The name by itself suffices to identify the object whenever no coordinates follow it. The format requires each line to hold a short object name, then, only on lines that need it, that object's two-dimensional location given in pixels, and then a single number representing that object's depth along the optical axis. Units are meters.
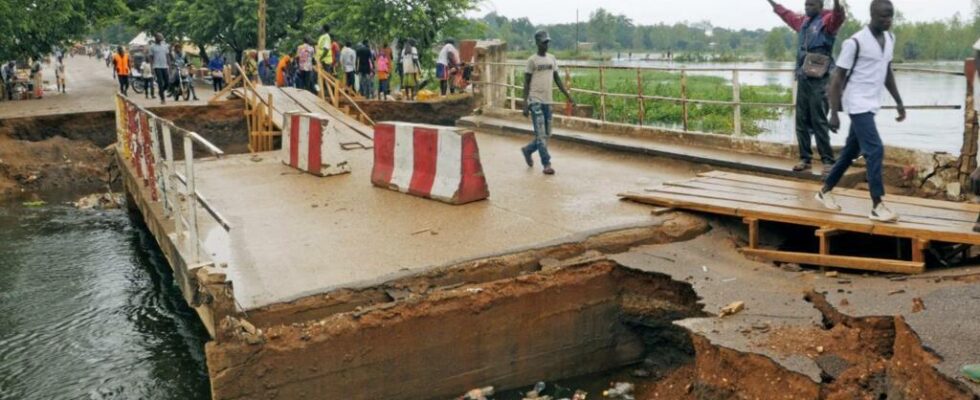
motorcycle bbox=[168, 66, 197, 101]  22.66
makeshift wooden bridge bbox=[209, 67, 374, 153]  14.41
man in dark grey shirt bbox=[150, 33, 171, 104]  20.33
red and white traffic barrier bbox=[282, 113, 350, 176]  10.82
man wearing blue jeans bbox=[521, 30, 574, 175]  9.95
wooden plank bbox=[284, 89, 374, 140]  14.77
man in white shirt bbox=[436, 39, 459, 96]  20.08
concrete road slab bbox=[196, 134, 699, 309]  6.50
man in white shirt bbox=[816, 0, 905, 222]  6.56
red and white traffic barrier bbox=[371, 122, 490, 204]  8.67
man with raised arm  8.59
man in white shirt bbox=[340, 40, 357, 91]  20.19
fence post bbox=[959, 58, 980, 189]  8.27
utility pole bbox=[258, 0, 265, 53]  26.30
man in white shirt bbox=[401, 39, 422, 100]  19.80
